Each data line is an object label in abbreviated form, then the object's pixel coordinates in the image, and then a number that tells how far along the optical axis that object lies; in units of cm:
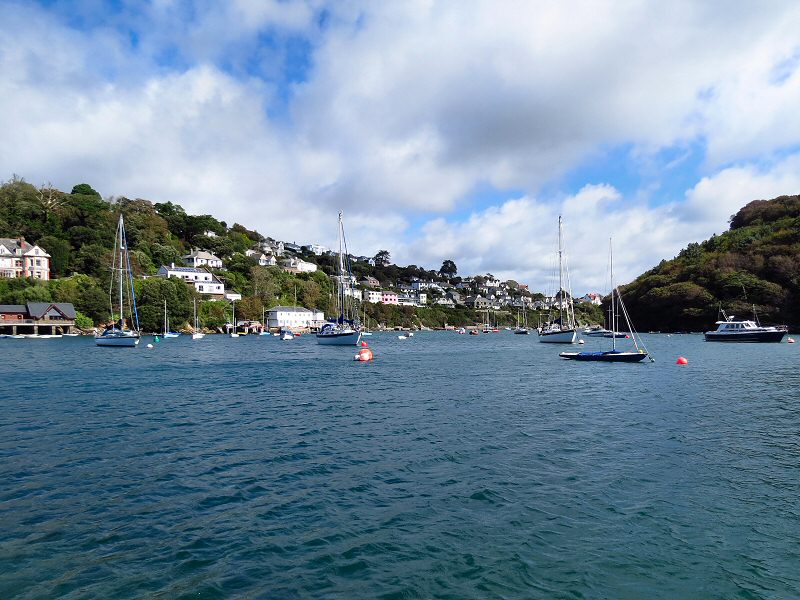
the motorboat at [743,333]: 7319
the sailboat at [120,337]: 6469
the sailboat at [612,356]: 4327
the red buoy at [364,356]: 5031
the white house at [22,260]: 11194
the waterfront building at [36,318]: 9625
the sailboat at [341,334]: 7050
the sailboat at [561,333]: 7600
